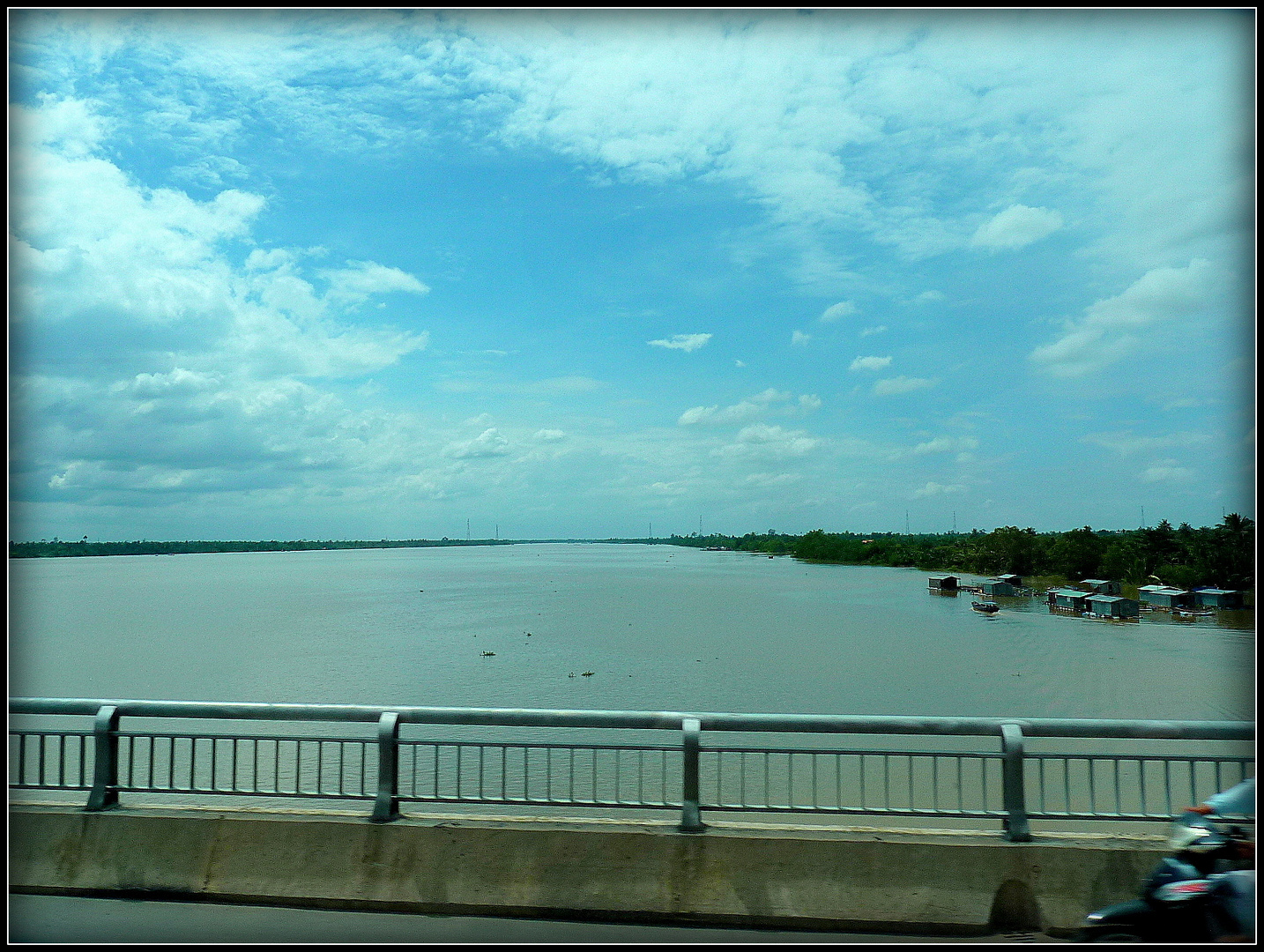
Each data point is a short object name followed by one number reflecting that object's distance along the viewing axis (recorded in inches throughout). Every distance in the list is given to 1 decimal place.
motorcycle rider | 180.1
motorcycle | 182.2
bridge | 230.8
